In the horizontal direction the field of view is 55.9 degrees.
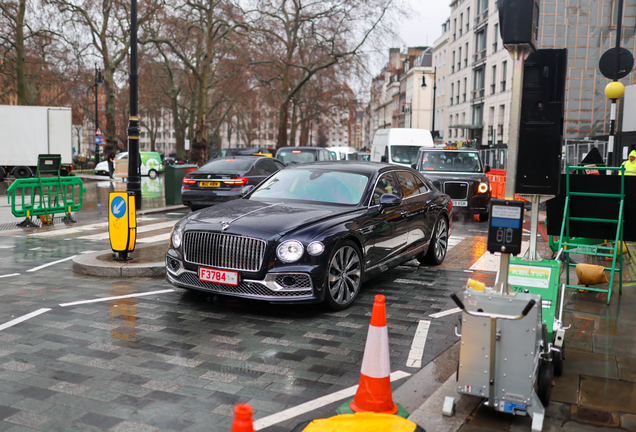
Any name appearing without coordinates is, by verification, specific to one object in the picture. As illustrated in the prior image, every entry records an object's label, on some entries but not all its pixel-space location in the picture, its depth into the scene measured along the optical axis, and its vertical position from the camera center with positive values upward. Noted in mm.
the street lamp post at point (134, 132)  15305 +684
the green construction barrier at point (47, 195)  12555 -878
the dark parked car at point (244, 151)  28758 +524
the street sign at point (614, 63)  11570 +2112
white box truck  30000 +1036
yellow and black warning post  8195 -847
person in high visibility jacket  11102 +152
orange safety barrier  20062 -467
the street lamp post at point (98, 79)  40156 +5328
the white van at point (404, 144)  23578 +895
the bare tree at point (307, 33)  34688 +7920
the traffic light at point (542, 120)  4438 +370
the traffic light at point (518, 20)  3791 +946
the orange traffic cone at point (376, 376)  3668 -1297
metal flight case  3562 -1108
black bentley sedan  5914 -775
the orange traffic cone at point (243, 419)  2217 -954
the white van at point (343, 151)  36681 +890
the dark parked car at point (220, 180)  15008 -482
